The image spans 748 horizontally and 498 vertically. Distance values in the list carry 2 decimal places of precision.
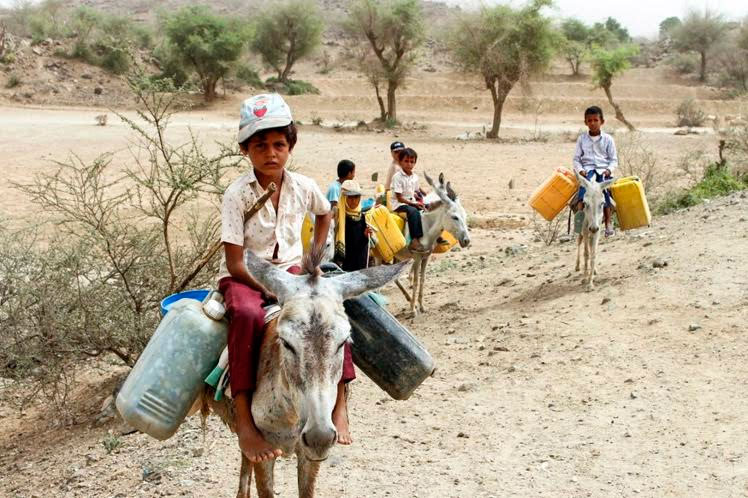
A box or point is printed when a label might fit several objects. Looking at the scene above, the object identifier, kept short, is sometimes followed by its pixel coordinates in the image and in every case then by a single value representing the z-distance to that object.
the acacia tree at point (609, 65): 35.41
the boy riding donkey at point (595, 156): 9.91
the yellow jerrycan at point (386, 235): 9.56
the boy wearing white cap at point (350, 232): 9.18
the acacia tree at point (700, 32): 58.78
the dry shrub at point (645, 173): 14.88
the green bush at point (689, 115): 35.81
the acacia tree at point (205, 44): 40.78
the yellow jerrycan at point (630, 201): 9.63
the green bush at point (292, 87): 45.22
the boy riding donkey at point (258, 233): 3.72
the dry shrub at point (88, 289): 7.13
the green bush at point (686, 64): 55.22
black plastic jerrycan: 4.26
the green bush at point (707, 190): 13.30
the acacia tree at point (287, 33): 49.56
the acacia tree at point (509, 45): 31.41
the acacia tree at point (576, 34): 55.09
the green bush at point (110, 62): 43.88
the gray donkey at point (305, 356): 3.07
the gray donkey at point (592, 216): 9.26
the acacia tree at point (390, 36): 35.31
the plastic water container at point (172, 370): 3.89
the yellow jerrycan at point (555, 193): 9.98
